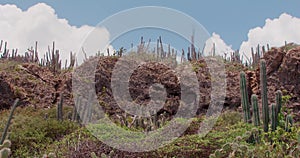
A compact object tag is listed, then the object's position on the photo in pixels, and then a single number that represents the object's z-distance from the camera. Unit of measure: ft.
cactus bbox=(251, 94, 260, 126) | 24.50
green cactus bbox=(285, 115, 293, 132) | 22.65
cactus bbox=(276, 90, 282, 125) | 23.67
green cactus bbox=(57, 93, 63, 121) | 33.68
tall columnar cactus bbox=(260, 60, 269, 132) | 23.93
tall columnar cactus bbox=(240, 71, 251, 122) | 26.47
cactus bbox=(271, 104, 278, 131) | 23.34
